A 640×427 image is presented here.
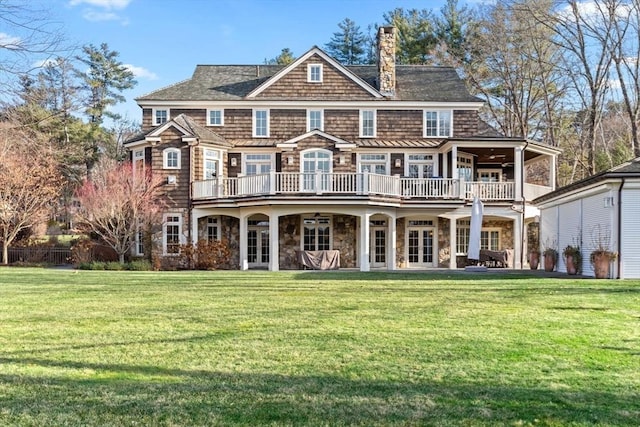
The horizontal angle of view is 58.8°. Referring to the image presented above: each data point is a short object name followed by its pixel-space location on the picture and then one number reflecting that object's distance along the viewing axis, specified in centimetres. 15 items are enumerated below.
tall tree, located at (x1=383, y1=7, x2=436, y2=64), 4022
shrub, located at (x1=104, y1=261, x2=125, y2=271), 2131
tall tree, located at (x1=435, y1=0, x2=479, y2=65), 3778
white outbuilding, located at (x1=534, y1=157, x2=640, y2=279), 1585
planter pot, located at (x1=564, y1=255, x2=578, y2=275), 1781
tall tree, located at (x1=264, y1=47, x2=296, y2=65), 4473
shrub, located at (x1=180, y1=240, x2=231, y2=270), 2216
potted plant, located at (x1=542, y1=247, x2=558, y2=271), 2014
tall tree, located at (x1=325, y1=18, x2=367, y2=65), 4759
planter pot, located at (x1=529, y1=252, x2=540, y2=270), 2250
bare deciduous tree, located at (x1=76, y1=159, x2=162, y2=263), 2192
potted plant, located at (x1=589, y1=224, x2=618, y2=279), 1588
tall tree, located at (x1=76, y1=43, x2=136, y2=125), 4478
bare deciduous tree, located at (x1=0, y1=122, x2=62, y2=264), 2397
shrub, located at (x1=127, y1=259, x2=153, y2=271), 2147
